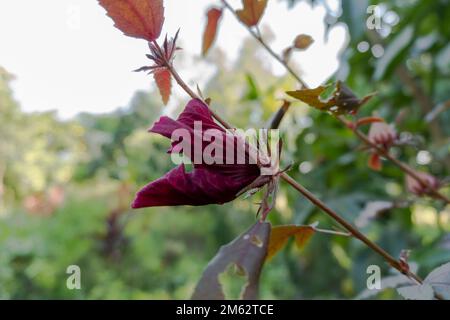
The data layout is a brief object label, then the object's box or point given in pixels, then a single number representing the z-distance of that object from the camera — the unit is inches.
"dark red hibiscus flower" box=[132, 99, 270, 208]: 9.9
